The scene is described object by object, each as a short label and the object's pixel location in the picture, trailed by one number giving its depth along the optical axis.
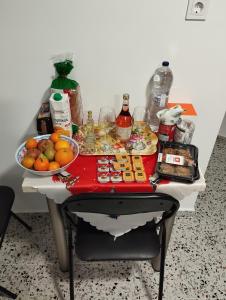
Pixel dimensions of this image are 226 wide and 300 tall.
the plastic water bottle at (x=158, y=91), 1.19
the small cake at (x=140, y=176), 0.99
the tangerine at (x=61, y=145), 1.03
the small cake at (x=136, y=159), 1.08
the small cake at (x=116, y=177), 0.99
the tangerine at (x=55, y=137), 1.06
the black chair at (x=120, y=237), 0.82
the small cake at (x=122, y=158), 1.08
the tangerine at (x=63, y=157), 1.00
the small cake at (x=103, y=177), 0.99
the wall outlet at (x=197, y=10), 1.02
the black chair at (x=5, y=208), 1.16
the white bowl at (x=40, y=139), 0.99
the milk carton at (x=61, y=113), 1.05
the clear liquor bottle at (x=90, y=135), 1.14
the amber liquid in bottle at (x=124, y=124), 1.15
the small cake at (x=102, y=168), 1.04
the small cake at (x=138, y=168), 1.03
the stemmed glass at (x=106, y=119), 1.28
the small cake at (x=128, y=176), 0.99
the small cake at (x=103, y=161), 1.07
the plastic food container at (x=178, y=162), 0.99
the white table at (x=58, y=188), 0.98
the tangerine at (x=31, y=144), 1.05
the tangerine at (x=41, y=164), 0.97
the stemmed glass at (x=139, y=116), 1.30
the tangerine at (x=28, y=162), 0.98
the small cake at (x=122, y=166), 1.04
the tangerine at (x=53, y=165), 0.98
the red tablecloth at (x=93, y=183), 0.97
